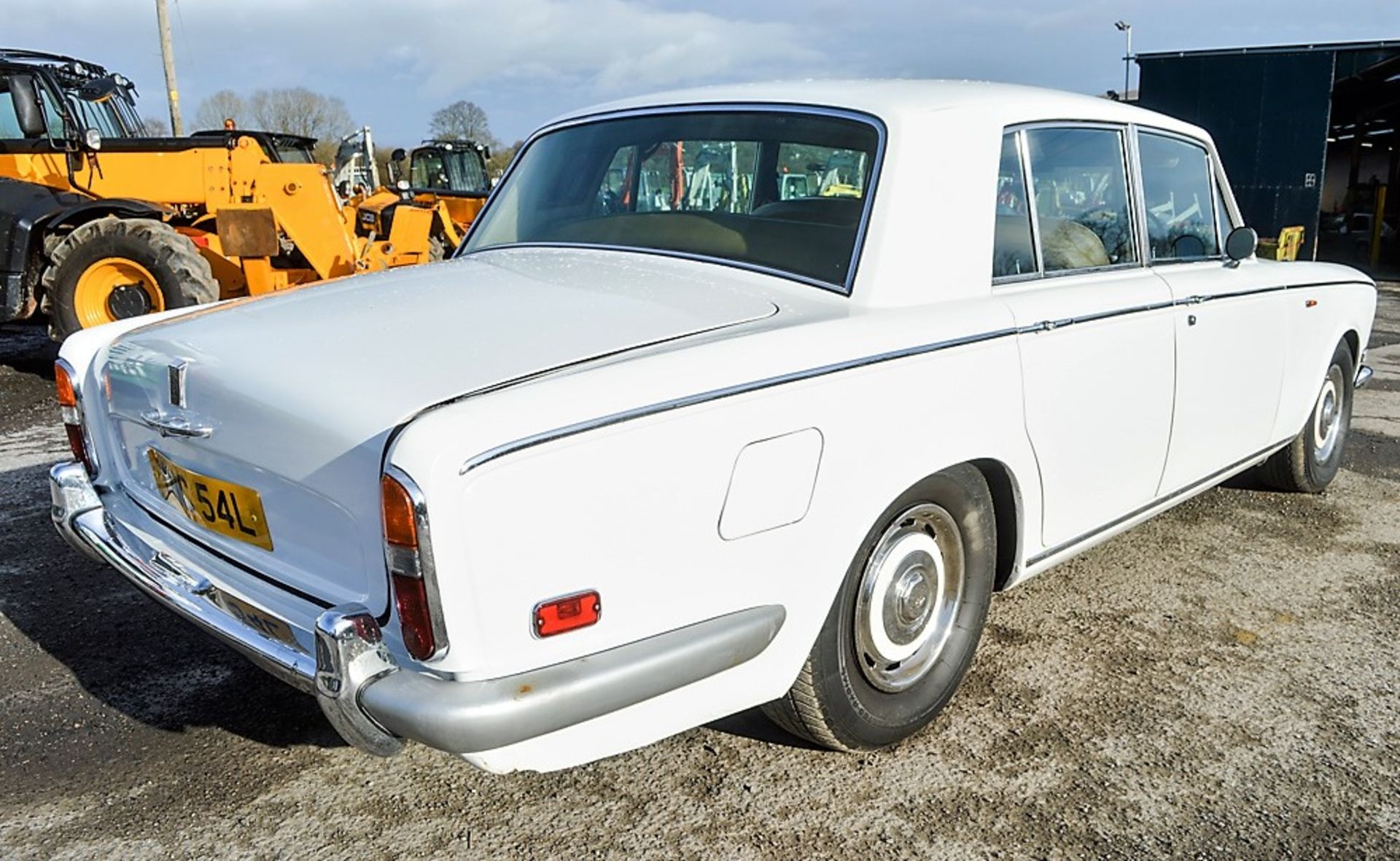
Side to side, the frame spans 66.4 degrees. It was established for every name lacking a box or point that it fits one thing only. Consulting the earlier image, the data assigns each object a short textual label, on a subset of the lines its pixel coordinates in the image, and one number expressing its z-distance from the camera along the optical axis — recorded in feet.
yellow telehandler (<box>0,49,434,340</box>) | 26.86
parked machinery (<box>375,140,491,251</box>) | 48.83
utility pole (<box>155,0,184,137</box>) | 71.10
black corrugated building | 51.55
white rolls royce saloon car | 6.24
